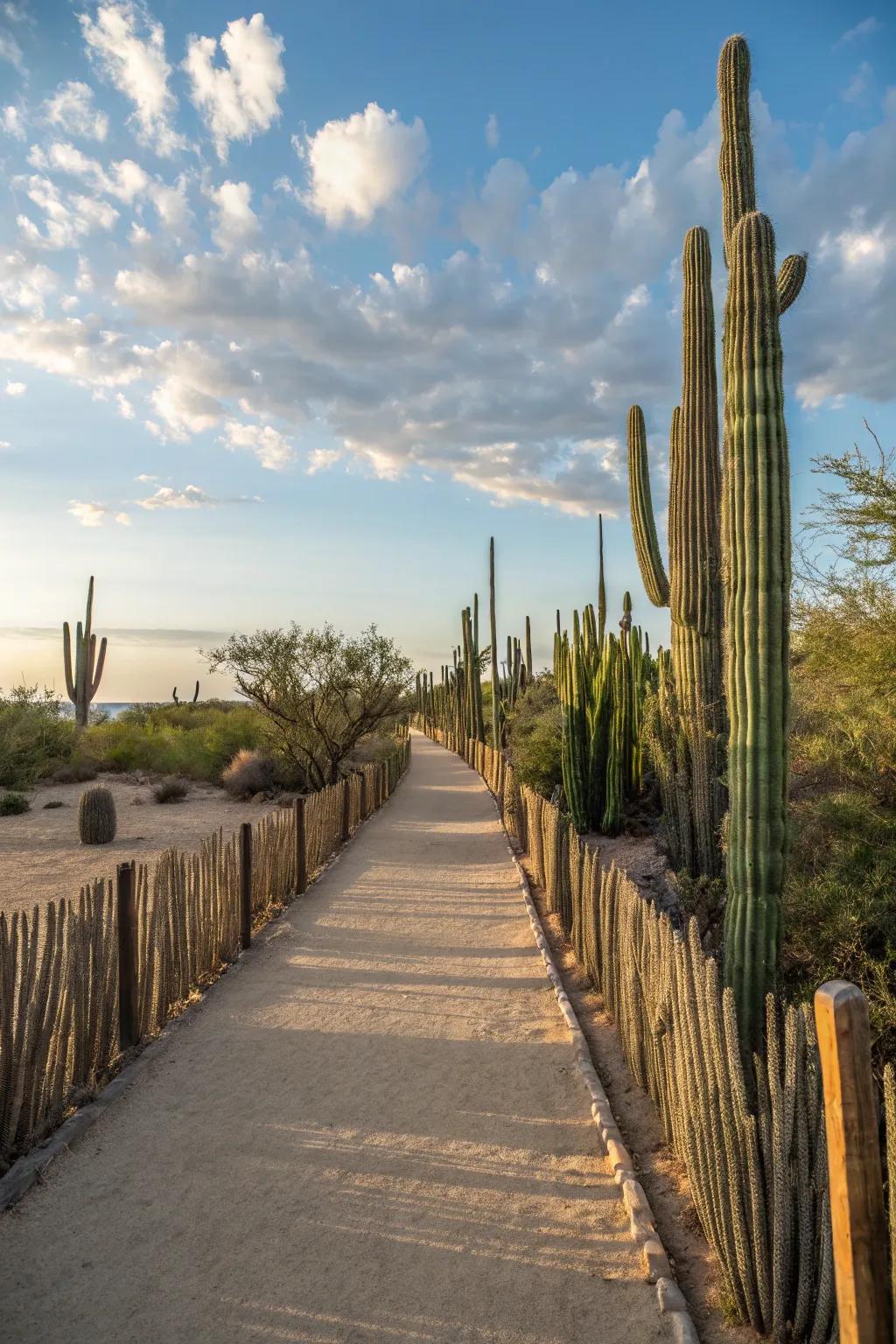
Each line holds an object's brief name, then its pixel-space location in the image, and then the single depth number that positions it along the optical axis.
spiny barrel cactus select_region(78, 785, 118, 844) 14.18
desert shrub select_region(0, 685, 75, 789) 20.38
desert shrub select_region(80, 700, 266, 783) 23.58
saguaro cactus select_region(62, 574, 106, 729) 30.67
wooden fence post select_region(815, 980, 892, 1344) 2.12
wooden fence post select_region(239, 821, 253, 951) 7.68
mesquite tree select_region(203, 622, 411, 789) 17.61
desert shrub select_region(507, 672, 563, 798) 14.82
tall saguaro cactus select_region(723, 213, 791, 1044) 4.71
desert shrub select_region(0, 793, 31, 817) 17.73
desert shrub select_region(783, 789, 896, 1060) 4.88
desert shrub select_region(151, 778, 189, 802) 19.39
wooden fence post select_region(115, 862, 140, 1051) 5.27
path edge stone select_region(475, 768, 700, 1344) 2.98
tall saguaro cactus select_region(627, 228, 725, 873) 9.41
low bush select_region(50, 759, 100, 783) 22.45
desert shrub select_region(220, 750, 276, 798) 20.33
